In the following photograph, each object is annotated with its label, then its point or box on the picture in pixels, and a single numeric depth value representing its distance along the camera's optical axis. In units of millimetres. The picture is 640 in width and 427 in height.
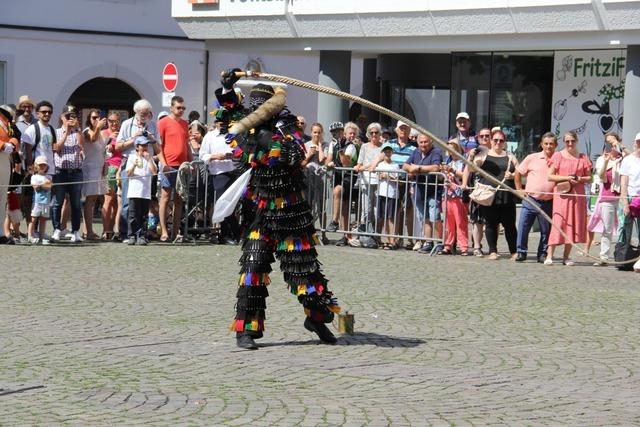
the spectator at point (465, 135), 18297
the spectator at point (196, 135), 19234
